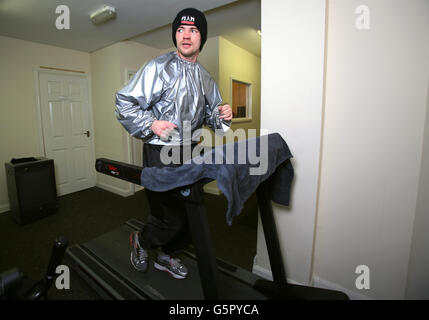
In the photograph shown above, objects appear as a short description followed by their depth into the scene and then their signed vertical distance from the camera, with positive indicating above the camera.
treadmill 0.99 -1.03
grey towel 0.90 -0.18
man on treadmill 1.28 +0.12
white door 3.64 -0.02
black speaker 2.78 -0.76
